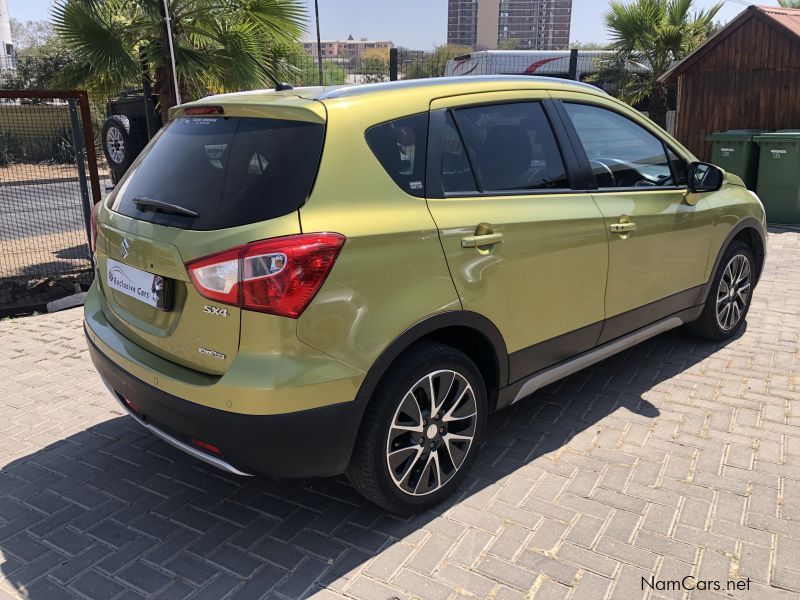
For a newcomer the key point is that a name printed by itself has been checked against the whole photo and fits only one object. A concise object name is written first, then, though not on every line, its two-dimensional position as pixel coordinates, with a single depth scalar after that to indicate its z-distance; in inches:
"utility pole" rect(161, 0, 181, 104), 252.6
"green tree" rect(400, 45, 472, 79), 547.9
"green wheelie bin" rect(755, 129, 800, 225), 371.3
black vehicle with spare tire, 334.3
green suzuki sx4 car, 93.2
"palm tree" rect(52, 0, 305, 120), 287.3
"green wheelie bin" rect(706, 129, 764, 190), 396.8
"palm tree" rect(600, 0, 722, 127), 597.0
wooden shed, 426.6
